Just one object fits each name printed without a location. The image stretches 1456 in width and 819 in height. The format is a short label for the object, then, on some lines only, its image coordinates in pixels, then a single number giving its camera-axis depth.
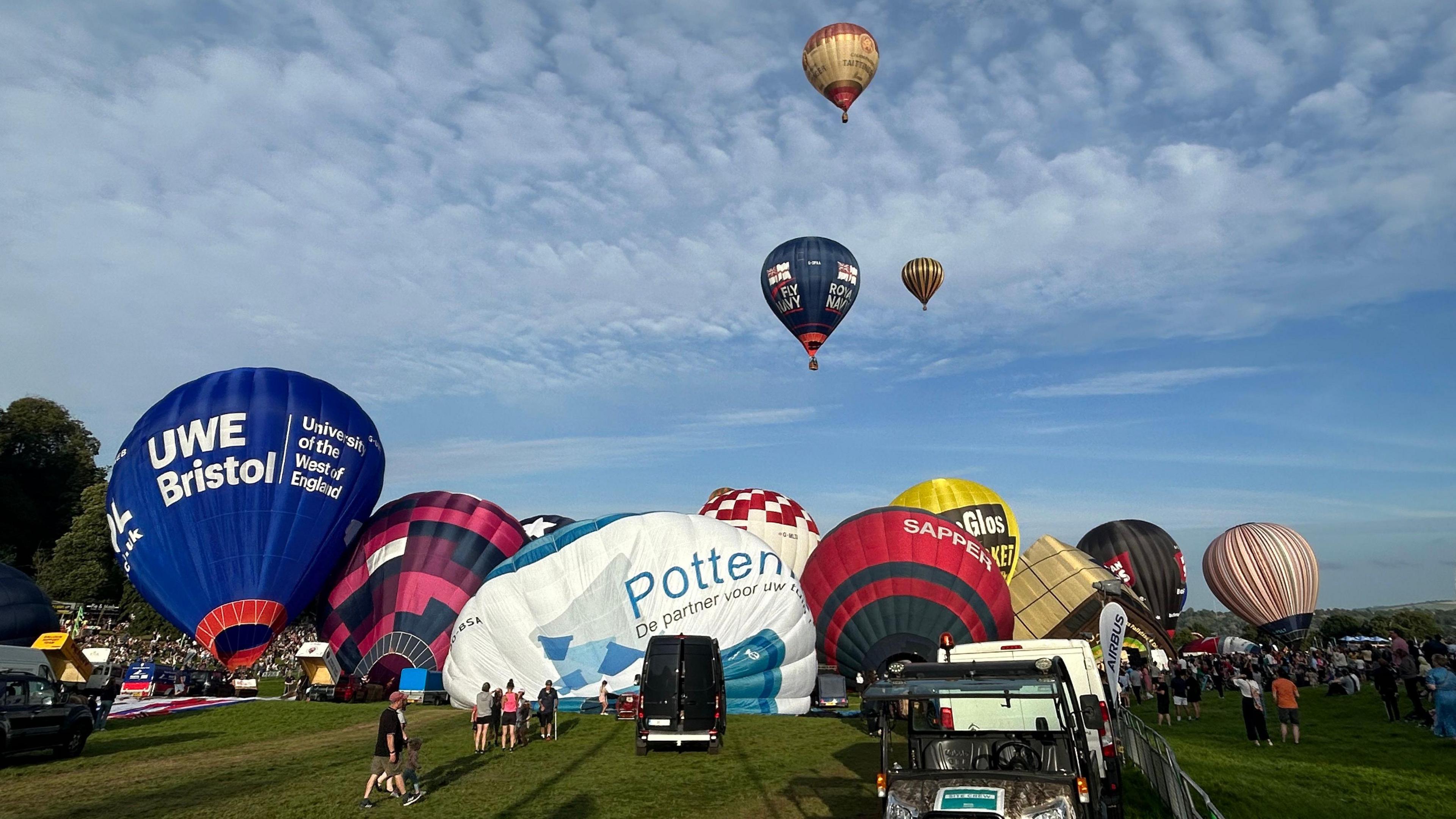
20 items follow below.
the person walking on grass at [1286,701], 17.25
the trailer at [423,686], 28.59
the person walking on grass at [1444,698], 16.14
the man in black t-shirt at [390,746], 12.59
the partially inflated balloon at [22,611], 29.05
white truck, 10.47
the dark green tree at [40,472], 65.69
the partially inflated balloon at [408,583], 29.12
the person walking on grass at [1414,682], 19.52
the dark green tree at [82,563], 59.06
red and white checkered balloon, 43.41
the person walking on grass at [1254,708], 17.66
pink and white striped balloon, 59.41
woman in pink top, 18.02
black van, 17.19
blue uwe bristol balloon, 27.53
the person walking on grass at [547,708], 19.67
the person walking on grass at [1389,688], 20.27
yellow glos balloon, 40.12
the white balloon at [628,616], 24.00
